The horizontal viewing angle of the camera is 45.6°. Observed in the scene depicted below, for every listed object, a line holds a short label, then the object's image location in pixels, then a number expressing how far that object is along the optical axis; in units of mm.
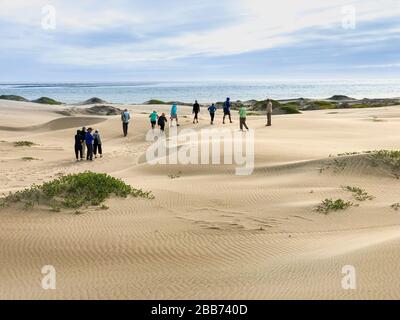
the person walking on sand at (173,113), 31016
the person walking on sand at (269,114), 29623
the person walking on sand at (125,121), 29575
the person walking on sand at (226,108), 31972
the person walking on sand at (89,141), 21250
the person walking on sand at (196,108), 31489
